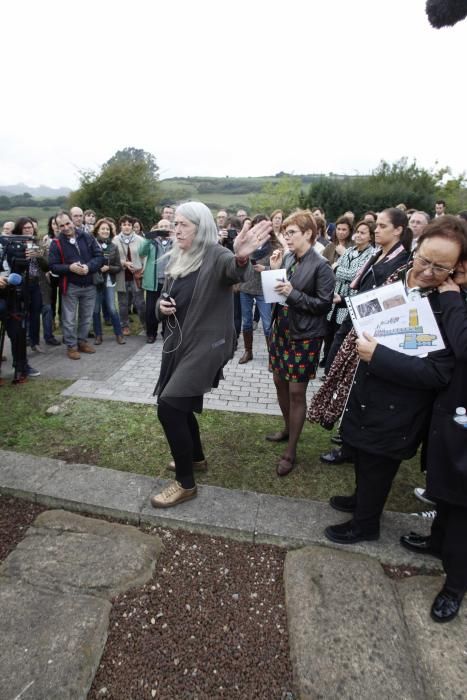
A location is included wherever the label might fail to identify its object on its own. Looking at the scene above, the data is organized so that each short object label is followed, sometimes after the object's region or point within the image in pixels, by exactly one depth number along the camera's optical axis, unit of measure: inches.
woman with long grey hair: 105.6
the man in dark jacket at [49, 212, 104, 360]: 242.8
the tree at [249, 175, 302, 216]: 1382.9
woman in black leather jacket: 125.0
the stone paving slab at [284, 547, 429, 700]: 72.3
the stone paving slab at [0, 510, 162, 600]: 92.4
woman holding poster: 78.2
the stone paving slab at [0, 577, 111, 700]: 70.8
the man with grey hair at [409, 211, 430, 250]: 231.9
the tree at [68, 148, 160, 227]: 960.9
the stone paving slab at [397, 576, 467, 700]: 73.1
